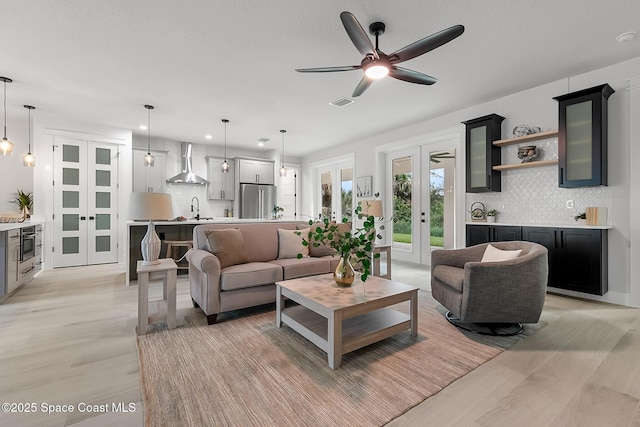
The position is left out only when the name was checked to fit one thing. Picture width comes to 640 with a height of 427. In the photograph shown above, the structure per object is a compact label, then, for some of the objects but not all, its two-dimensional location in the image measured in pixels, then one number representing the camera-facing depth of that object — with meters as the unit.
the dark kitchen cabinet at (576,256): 3.25
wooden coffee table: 1.98
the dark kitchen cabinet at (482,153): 4.29
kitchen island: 4.31
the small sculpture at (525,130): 4.01
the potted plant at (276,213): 7.26
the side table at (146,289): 2.51
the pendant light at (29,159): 4.79
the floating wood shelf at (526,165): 3.77
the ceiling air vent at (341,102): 4.47
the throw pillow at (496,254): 2.66
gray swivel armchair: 2.41
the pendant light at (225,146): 5.52
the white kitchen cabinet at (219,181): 7.35
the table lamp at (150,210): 2.61
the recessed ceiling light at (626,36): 2.75
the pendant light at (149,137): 4.80
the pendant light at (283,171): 6.60
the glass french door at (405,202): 5.81
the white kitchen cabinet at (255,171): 7.49
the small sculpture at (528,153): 3.98
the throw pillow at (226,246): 3.05
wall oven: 3.83
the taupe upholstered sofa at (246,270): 2.73
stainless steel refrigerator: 7.52
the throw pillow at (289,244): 3.62
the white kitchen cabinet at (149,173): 6.44
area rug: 1.53
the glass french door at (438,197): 5.25
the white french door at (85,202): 5.49
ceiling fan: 2.10
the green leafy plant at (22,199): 5.12
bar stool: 4.55
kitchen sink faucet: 7.26
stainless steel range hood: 6.75
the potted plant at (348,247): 2.30
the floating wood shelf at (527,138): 3.76
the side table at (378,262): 3.85
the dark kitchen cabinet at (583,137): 3.30
